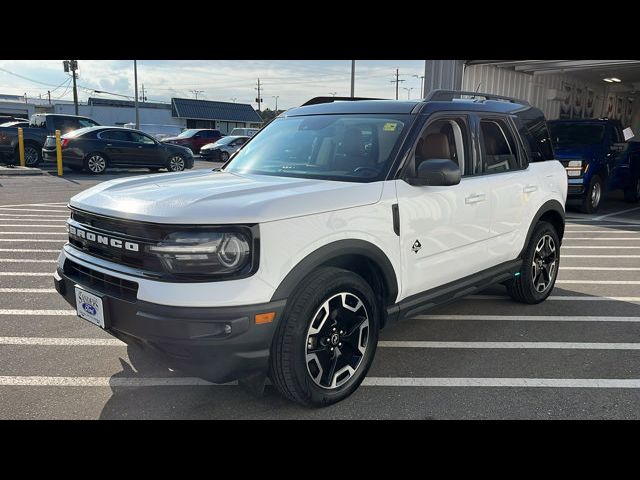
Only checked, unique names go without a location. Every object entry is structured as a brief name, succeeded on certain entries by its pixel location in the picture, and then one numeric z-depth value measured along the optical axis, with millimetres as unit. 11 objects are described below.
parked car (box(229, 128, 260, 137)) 34106
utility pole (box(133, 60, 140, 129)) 39078
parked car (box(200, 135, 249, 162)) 25891
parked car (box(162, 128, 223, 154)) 29812
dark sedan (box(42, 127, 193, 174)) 16594
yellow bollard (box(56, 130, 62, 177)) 16359
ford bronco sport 2705
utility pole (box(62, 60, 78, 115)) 41156
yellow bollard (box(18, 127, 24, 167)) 18031
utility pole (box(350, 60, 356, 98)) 25195
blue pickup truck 10859
